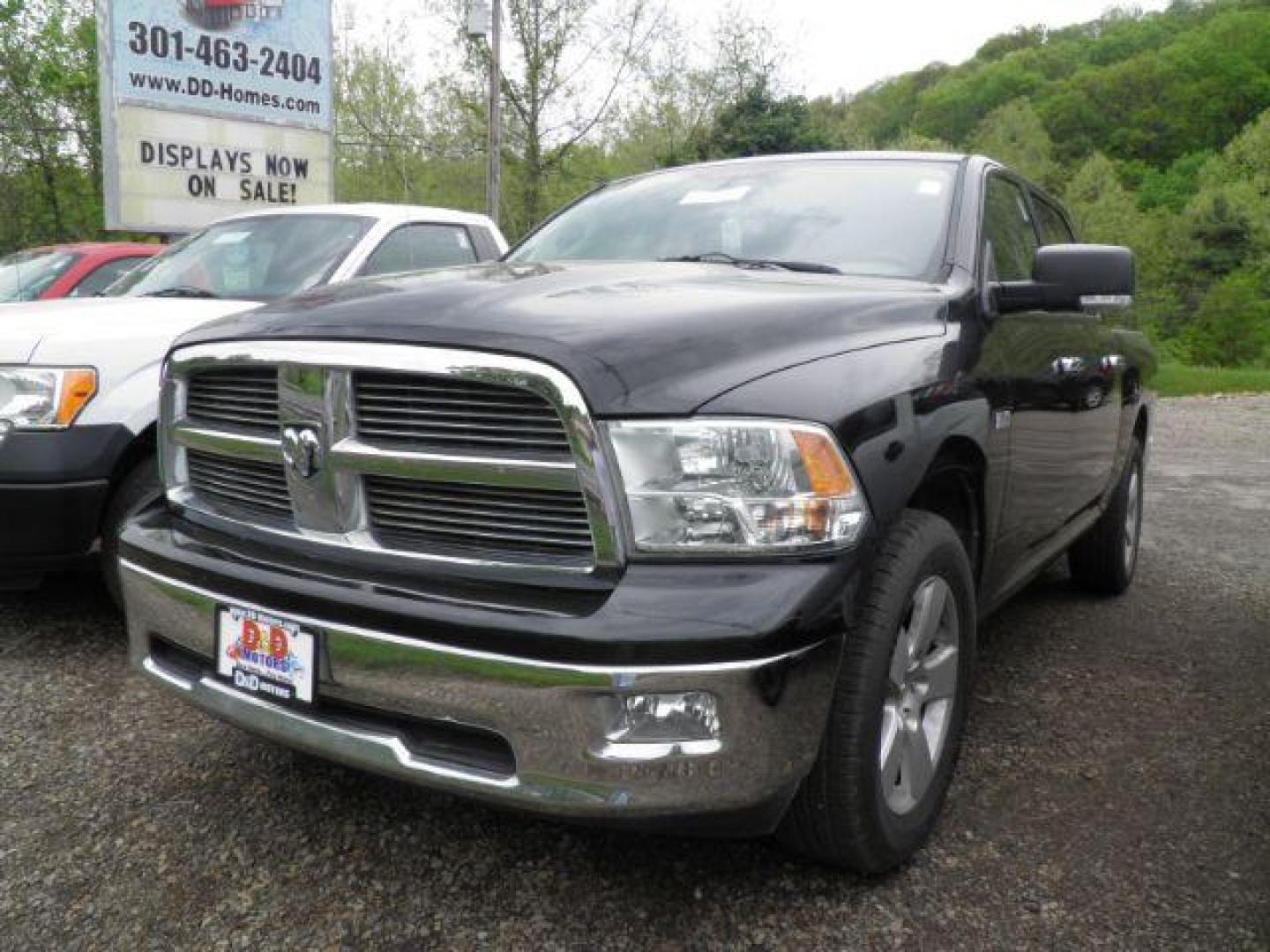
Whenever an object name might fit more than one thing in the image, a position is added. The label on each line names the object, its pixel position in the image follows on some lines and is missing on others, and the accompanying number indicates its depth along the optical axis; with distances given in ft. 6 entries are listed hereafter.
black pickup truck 5.88
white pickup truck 10.99
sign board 31.42
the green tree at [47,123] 80.18
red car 23.63
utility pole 50.79
